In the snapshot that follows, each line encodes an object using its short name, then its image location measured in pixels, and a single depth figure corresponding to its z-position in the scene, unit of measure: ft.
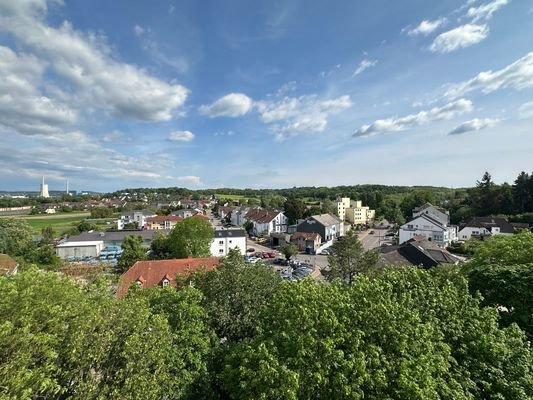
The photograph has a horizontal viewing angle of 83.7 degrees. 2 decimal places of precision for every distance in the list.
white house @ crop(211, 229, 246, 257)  156.46
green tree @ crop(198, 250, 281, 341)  40.60
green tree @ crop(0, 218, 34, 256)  152.46
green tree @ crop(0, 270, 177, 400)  21.95
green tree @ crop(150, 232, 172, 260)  119.24
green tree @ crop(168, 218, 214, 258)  110.11
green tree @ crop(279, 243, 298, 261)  148.15
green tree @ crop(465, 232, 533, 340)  38.93
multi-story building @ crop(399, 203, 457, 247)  176.04
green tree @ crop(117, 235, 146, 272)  115.03
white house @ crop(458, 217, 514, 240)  179.46
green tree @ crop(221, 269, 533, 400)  22.44
